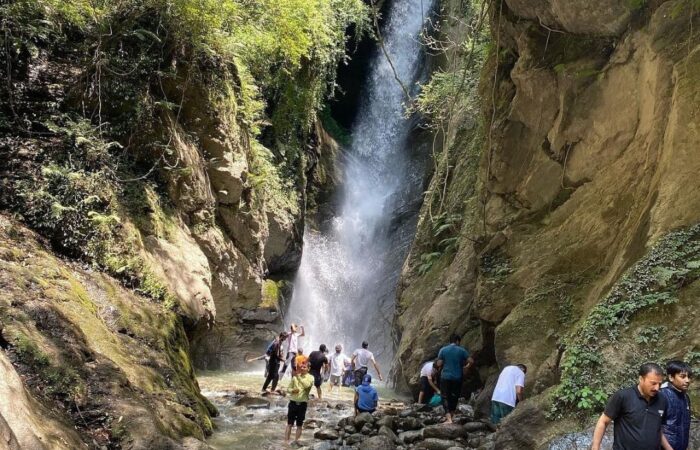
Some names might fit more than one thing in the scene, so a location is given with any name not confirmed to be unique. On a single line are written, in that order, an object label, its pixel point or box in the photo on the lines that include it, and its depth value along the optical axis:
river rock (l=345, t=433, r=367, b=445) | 8.06
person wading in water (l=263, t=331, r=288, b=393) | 11.97
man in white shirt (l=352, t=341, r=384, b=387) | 13.48
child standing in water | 8.20
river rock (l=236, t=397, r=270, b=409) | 10.84
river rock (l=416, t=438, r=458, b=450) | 7.51
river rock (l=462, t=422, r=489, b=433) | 8.59
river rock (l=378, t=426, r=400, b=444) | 8.07
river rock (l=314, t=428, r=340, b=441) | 8.50
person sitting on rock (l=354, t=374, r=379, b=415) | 9.46
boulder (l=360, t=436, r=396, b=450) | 7.53
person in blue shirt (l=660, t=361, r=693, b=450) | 4.13
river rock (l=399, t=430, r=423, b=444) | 8.16
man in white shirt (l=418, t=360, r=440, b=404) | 11.38
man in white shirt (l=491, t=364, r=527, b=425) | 8.13
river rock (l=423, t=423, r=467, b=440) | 8.20
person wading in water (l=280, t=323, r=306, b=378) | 13.11
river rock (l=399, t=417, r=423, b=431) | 9.05
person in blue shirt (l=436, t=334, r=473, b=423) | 9.46
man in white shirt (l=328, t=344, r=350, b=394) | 15.38
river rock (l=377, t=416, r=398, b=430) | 8.88
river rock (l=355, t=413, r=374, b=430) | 8.89
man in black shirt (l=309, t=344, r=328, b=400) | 12.22
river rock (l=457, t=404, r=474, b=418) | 10.48
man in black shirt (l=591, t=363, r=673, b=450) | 4.00
